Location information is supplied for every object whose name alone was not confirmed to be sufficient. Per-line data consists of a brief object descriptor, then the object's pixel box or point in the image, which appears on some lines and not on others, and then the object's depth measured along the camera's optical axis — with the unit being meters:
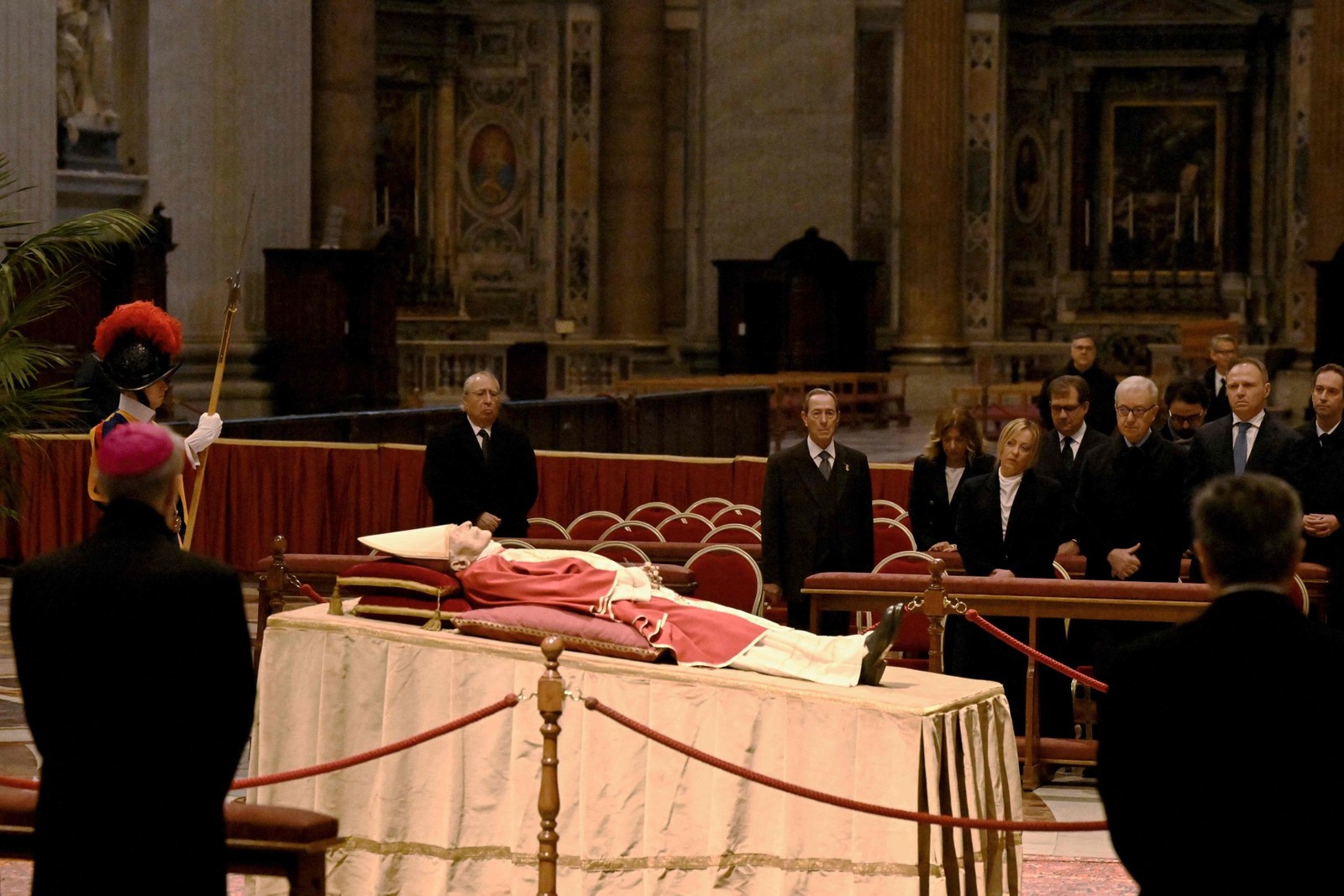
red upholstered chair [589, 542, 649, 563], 18.02
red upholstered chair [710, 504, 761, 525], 22.95
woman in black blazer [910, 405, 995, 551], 17.48
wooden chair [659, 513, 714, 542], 23.00
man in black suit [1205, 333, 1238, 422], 23.98
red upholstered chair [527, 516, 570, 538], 23.92
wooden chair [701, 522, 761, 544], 20.67
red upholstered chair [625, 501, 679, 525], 24.77
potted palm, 16.37
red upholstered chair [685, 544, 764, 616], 17.89
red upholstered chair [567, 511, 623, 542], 23.61
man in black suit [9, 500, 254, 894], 7.62
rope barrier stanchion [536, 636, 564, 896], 10.24
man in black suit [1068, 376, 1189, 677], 16.05
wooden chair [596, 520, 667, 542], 21.92
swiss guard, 14.33
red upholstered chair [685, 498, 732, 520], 25.53
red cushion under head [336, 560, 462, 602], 12.33
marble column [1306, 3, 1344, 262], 48.81
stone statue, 31.81
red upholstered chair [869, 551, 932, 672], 16.80
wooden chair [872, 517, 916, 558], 20.25
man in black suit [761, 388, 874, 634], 16.58
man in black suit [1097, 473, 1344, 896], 6.53
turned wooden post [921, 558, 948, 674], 13.68
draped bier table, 10.87
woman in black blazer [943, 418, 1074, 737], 15.63
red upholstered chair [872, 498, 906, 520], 22.98
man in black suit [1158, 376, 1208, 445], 20.16
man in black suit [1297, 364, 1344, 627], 16.17
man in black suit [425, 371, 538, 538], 18.64
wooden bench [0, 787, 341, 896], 9.42
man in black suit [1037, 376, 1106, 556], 17.66
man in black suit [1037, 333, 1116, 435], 25.30
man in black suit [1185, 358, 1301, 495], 16.62
